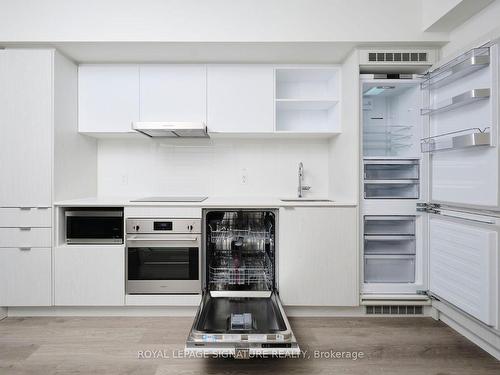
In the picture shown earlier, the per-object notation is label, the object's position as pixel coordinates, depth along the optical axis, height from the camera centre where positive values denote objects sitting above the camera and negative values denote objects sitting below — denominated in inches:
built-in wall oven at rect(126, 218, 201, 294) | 93.3 -21.6
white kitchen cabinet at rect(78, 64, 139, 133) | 105.7 +31.6
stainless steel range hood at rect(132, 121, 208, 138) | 94.7 +19.1
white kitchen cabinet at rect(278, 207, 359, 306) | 93.6 -21.9
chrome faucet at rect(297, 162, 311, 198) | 115.8 +0.3
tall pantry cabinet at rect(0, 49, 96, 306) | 92.2 +4.3
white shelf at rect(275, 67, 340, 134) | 112.9 +30.8
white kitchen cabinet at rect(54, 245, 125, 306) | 92.6 -27.5
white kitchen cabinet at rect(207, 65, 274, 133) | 105.0 +31.8
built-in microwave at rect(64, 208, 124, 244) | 94.3 -13.0
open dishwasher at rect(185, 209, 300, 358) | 61.2 -30.7
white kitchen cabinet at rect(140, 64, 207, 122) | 105.3 +33.3
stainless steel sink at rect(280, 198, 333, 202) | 105.4 -4.6
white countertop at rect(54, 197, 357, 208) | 92.1 -5.2
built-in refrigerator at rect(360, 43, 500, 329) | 70.4 +0.3
